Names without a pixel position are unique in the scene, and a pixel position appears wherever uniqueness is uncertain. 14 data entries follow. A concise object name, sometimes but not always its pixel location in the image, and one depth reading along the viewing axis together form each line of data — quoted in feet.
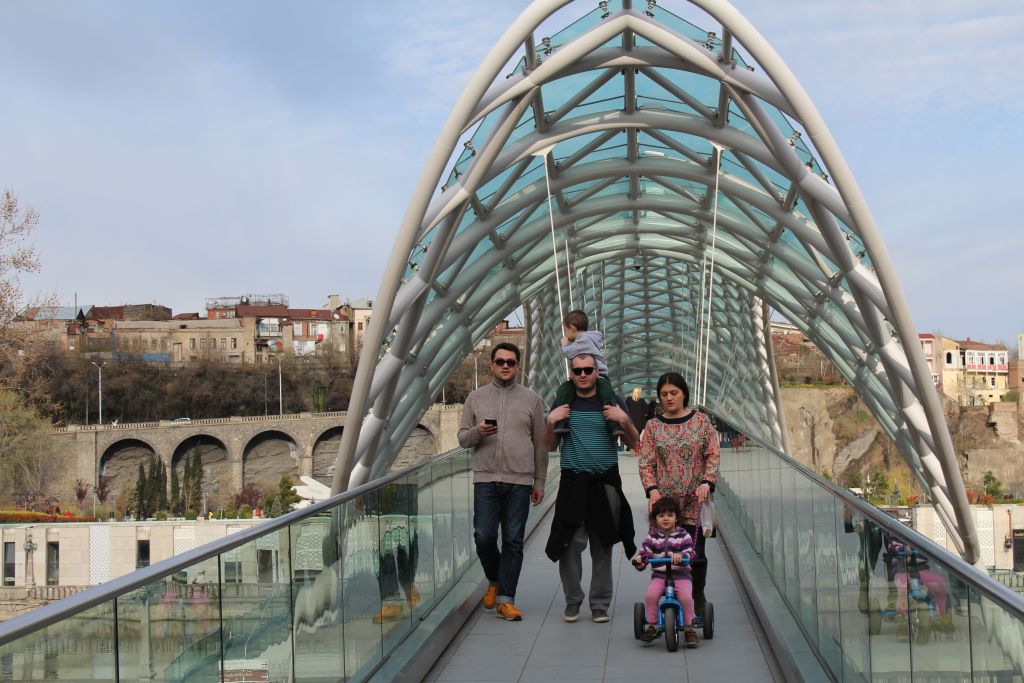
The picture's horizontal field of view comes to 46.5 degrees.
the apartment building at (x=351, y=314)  455.22
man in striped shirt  26.37
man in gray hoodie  27.32
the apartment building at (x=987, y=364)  510.17
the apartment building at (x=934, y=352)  483.10
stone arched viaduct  298.35
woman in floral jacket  24.90
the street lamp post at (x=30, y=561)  189.88
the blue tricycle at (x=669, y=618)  23.88
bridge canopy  64.18
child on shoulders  26.22
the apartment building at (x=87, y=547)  190.39
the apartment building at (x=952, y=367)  470.55
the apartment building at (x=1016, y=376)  456.45
